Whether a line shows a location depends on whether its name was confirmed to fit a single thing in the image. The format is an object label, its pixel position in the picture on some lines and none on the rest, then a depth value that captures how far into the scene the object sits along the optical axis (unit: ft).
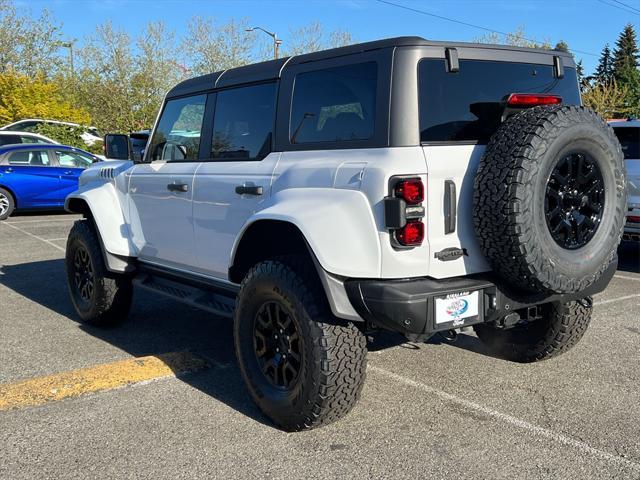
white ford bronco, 9.59
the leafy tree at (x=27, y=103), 90.22
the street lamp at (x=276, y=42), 90.92
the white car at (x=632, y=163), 24.44
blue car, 42.34
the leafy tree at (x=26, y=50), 114.11
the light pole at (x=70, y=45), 114.79
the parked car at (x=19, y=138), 57.11
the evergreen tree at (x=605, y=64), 255.84
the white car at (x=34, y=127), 75.41
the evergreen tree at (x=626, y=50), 221.05
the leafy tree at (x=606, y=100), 127.13
